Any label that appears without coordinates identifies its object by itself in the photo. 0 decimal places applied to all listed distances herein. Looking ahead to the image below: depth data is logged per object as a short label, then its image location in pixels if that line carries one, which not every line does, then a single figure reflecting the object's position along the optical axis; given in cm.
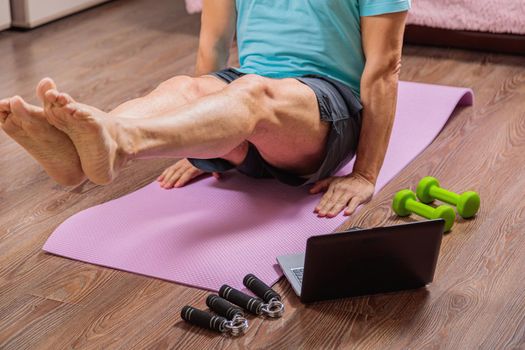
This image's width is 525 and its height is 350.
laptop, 283
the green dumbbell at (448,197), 328
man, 296
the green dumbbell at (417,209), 321
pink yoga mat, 306
